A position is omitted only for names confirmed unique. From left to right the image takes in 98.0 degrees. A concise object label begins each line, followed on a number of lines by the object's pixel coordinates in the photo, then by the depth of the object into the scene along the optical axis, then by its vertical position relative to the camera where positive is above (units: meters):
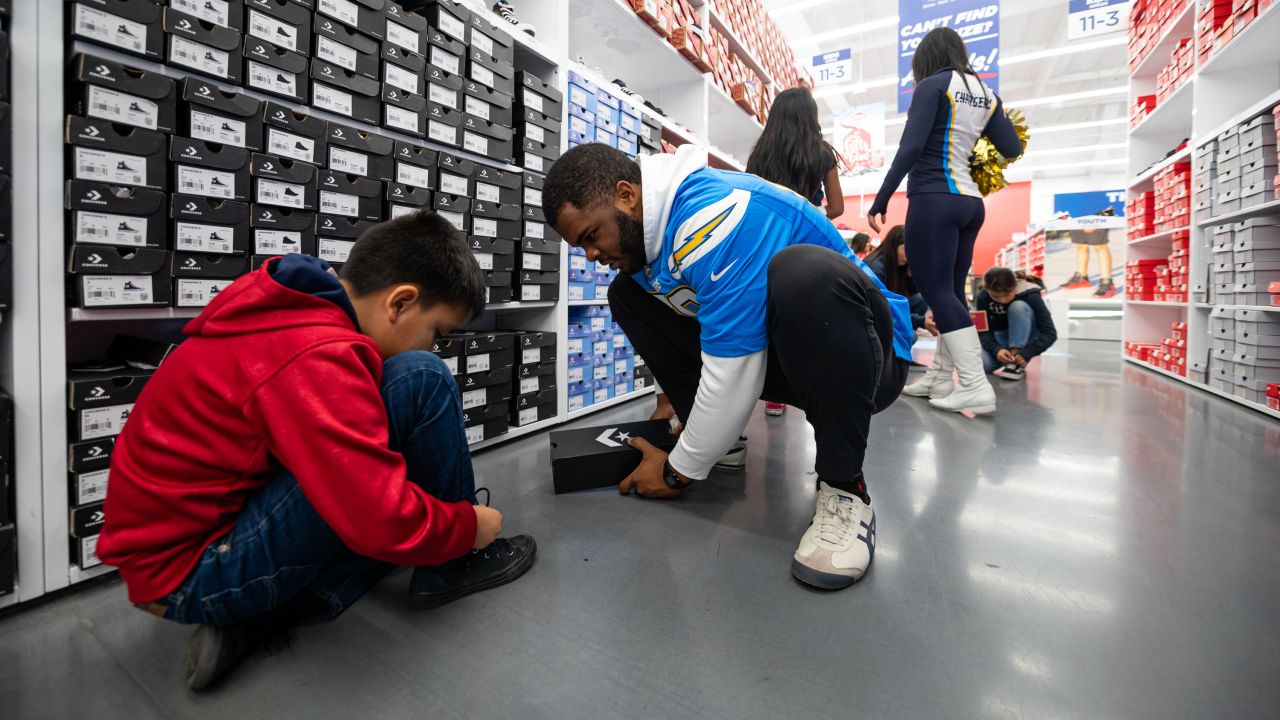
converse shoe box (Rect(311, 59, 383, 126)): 1.23 +0.55
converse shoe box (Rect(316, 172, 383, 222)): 1.25 +0.31
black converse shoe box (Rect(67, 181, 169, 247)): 0.85 +0.18
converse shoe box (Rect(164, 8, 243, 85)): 0.97 +0.51
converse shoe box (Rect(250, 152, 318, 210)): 1.10 +0.30
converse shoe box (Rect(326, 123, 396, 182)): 1.26 +0.42
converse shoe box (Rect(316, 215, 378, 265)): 1.24 +0.21
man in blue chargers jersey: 0.91 +0.07
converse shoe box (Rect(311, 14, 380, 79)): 1.22 +0.64
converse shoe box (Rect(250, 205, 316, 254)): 1.11 +0.20
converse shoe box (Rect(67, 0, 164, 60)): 0.85 +0.48
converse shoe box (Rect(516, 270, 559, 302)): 1.82 +0.16
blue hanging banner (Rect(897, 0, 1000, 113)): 4.64 +2.69
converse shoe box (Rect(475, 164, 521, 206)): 1.65 +0.45
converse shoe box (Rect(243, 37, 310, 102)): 1.09 +0.53
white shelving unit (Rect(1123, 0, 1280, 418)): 2.40 +1.26
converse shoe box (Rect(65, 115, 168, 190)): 0.85 +0.27
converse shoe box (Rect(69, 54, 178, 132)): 0.85 +0.37
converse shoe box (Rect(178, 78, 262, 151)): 0.99 +0.39
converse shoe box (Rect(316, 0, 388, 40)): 1.24 +0.73
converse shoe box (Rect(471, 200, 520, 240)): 1.64 +0.34
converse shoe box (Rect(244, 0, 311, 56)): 1.09 +0.62
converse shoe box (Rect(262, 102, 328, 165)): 1.12 +0.41
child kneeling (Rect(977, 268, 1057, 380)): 3.15 +0.11
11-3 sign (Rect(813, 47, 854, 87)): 6.38 +3.14
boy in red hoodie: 0.60 -0.16
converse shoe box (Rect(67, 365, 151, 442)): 0.86 -0.12
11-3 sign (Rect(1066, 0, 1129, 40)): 4.55 +2.71
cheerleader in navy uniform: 1.99 +0.60
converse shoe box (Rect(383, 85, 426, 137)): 1.38 +0.56
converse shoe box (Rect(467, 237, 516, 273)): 1.65 +0.24
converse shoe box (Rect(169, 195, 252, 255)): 0.98 +0.19
